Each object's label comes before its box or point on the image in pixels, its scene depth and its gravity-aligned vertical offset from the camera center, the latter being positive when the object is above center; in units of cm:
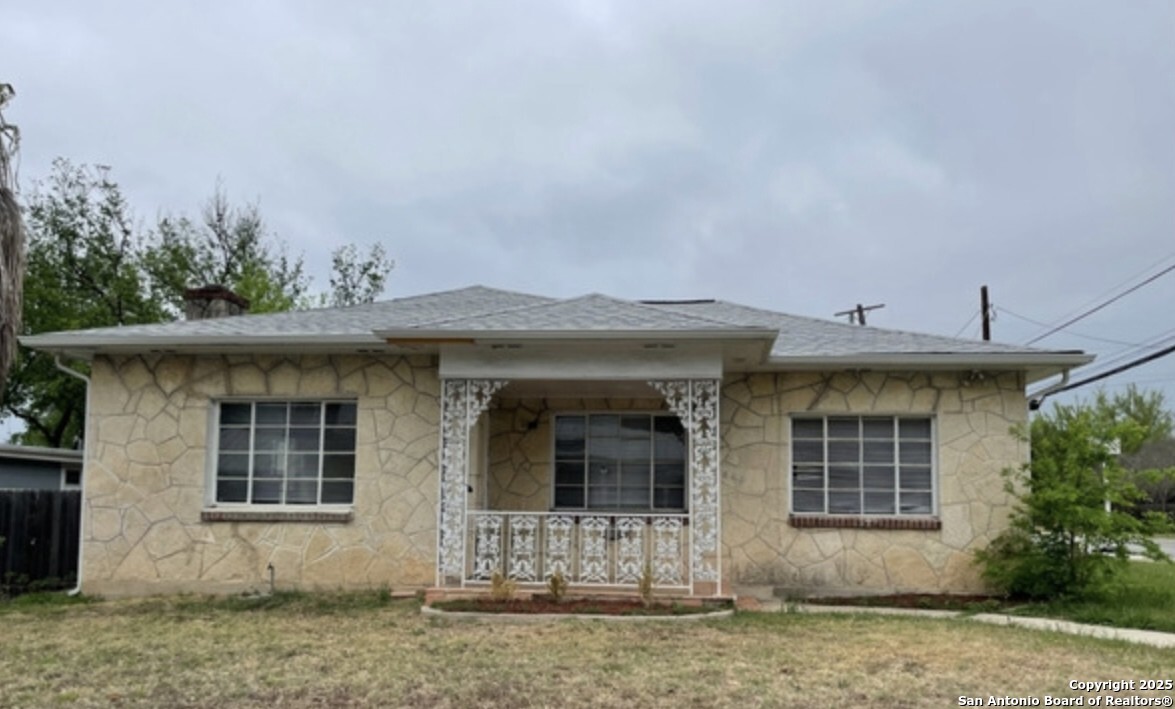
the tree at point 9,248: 717 +156
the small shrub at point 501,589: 909 -142
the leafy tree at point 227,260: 2763 +624
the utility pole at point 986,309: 2672 +431
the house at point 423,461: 1027 -15
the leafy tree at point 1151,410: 4484 +234
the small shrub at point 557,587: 912 -140
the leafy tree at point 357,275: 3462 +663
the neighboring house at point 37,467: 1511 -44
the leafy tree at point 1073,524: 941 -72
